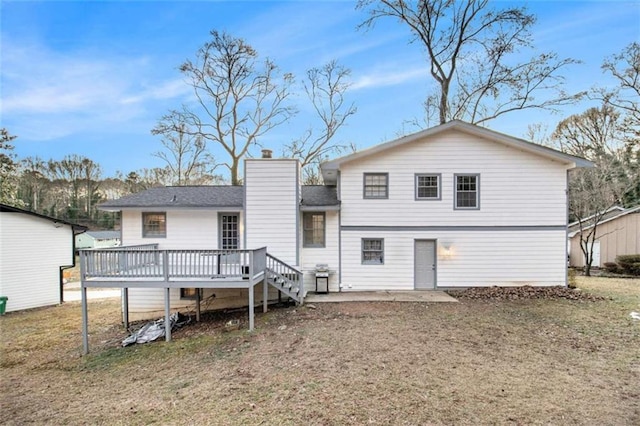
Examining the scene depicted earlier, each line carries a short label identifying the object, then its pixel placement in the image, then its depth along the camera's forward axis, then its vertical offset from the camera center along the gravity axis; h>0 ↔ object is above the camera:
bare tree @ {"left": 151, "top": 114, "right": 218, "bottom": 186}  25.61 +4.70
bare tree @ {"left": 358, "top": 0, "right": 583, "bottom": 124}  17.97 +9.71
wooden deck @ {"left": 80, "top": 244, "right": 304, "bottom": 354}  8.81 -1.79
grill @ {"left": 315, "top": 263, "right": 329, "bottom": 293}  11.74 -2.64
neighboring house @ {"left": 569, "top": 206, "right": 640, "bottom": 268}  18.58 -1.61
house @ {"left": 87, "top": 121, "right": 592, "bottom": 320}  11.47 -0.29
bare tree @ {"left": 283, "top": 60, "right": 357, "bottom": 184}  23.50 +7.61
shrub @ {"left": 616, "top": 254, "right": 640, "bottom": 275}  17.16 -2.99
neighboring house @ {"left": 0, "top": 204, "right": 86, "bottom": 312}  14.07 -2.09
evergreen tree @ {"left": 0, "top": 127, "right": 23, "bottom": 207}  20.80 +3.07
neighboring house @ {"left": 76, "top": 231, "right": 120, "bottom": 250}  35.16 -3.06
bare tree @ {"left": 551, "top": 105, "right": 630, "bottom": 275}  18.86 +3.59
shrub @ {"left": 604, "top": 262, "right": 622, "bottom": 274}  18.09 -3.43
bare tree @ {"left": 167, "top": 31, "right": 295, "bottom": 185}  22.78 +8.82
